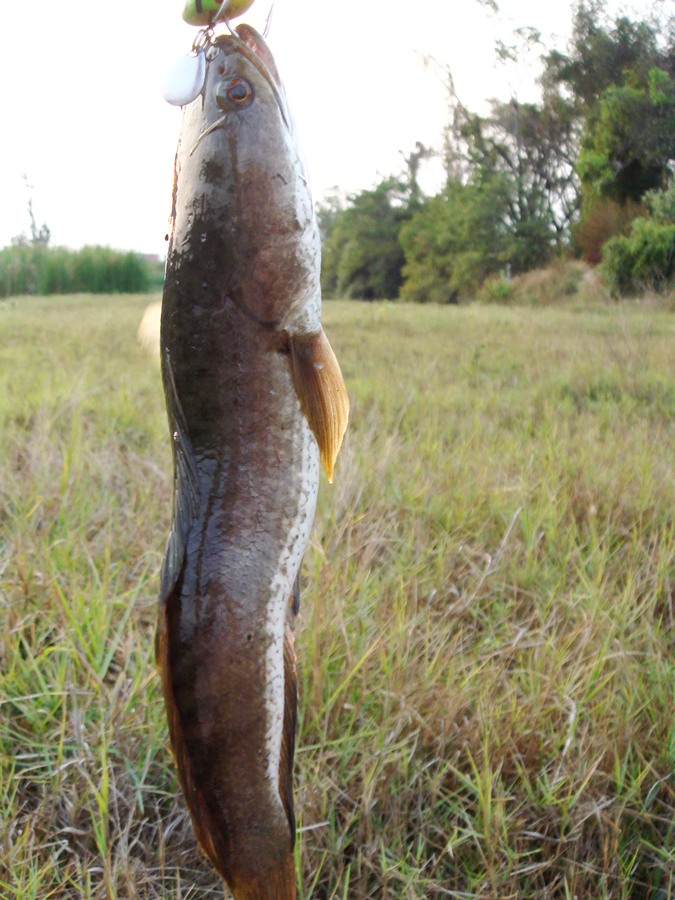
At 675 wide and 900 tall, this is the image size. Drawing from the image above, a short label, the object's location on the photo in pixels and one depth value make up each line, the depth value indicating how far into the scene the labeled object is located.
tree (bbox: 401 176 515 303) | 21.91
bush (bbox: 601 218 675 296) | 14.72
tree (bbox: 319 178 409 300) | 27.39
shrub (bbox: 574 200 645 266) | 16.88
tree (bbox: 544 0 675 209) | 14.21
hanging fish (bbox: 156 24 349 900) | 0.95
